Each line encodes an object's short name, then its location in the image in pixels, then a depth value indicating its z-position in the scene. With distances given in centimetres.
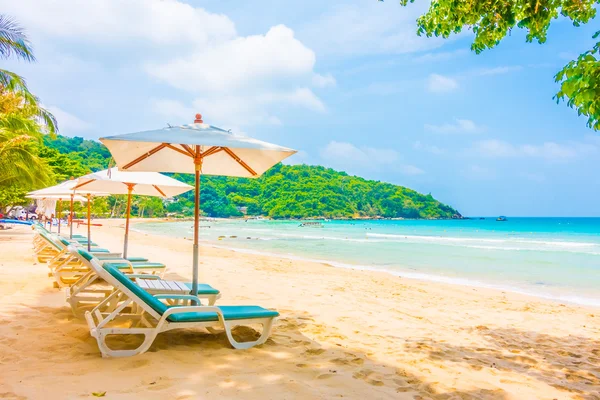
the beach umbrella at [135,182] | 676
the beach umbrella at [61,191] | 1084
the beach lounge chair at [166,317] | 329
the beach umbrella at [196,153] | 369
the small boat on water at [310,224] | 6784
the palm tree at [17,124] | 1327
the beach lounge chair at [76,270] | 605
